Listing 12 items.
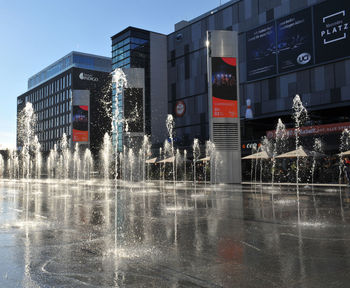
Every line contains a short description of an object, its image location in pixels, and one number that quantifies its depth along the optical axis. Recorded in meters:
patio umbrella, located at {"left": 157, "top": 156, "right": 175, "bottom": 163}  37.71
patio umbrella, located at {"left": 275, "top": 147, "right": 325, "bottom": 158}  26.52
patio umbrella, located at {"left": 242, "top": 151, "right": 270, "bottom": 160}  29.90
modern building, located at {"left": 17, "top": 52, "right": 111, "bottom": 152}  101.69
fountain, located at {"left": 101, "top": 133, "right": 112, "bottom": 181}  65.26
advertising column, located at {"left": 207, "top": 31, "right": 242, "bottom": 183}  29.23
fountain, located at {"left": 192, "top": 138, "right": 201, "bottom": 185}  48.24
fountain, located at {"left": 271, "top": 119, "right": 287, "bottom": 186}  35.38
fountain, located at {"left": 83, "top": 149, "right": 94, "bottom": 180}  45.94
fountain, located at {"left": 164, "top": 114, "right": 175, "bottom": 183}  57.35
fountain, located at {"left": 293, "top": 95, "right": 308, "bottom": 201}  39.84
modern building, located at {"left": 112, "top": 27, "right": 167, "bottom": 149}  60.62
